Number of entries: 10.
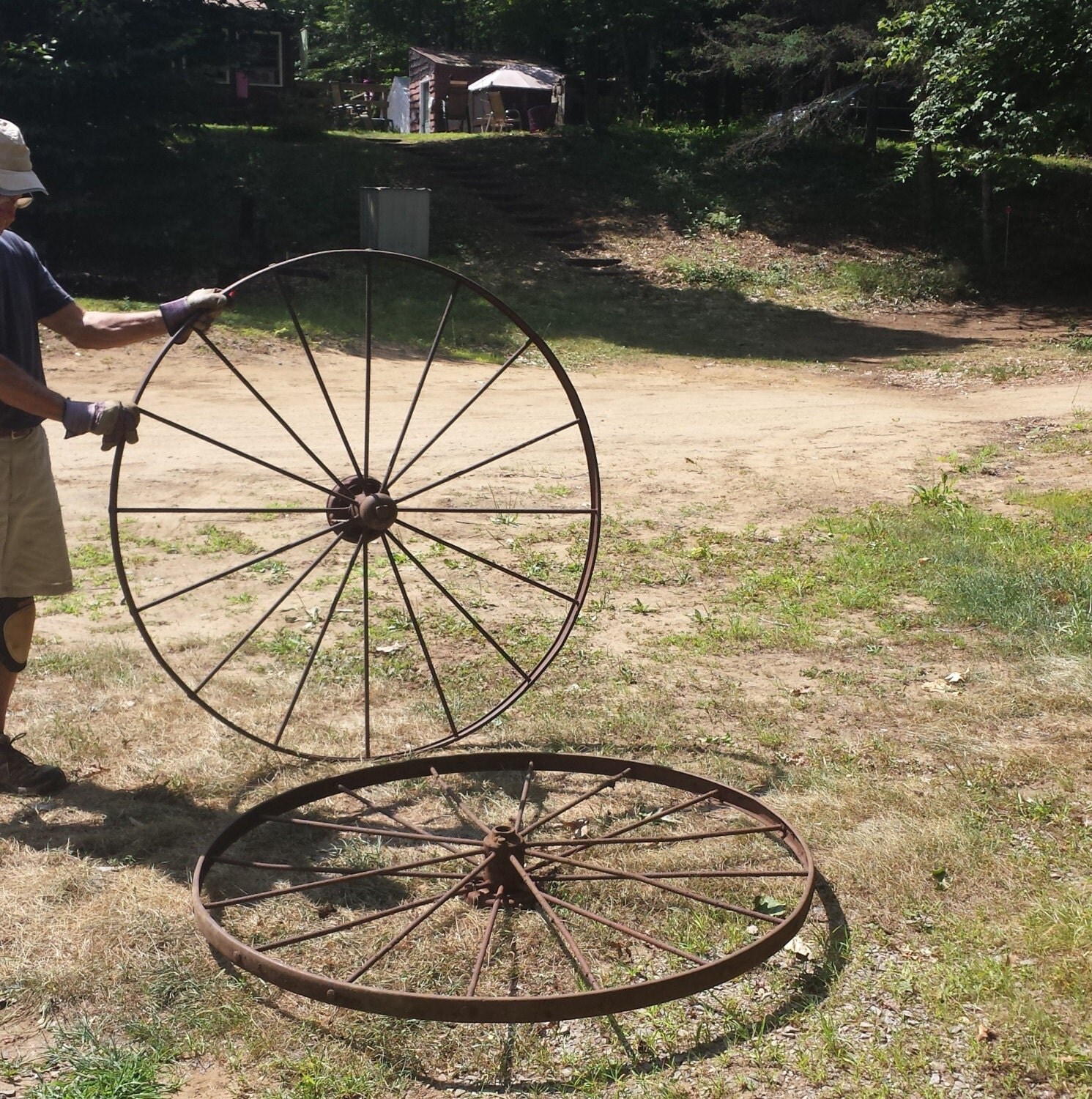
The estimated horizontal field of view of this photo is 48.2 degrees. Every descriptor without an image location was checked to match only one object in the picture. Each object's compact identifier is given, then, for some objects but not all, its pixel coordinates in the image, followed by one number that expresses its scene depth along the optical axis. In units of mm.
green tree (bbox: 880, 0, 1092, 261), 15555
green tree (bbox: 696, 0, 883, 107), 20312
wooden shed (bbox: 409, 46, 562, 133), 32438
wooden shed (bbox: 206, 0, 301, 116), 15570
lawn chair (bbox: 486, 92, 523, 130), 29078
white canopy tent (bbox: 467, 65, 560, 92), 29438
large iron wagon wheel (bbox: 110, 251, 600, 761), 4457
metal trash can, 17266
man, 3535
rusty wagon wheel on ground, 2971
